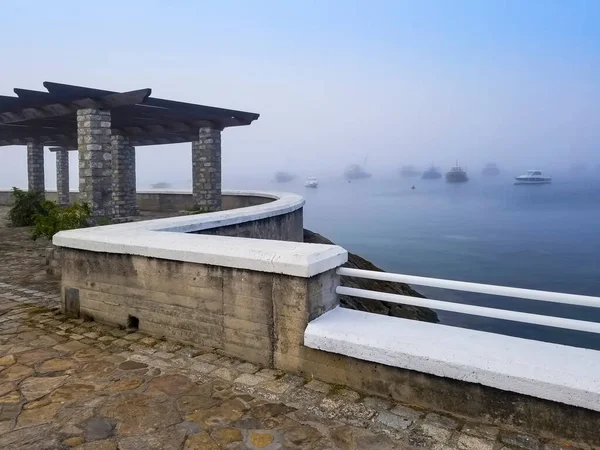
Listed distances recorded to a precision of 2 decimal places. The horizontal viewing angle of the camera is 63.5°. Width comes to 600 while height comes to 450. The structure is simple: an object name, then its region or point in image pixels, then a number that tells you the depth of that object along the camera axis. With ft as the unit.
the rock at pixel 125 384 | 11.18
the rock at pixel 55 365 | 12.34
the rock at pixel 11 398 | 10.60
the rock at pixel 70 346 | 13.70
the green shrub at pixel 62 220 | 29.04
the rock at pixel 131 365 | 12.37
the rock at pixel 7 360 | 12.77
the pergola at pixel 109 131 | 37.06
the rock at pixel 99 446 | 8.76
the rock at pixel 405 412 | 9.66
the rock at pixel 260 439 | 8.87
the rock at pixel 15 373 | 11.88
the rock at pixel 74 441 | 8.89
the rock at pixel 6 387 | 11.10
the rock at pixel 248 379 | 11.33
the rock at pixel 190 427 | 9.32
